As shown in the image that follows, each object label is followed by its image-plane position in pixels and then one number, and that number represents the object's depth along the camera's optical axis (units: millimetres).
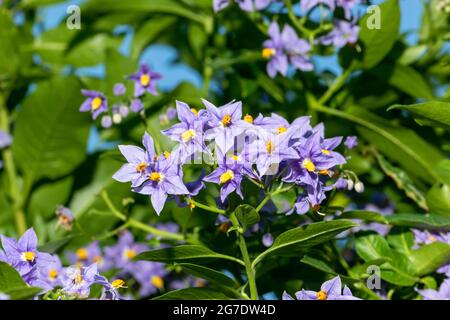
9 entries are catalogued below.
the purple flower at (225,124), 1831
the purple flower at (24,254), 1934
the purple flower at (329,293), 1849
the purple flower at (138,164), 1904
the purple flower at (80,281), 1891
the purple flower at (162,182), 1850
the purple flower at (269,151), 1818
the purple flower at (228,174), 1833
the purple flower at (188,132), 1851
